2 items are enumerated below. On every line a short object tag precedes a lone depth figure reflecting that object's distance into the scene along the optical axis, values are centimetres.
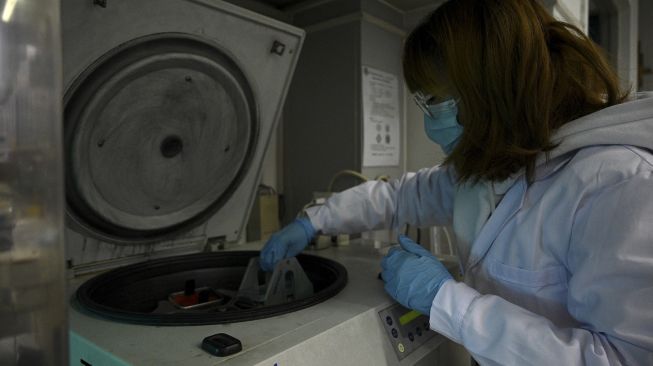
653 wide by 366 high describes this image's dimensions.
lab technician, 74
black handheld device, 74
